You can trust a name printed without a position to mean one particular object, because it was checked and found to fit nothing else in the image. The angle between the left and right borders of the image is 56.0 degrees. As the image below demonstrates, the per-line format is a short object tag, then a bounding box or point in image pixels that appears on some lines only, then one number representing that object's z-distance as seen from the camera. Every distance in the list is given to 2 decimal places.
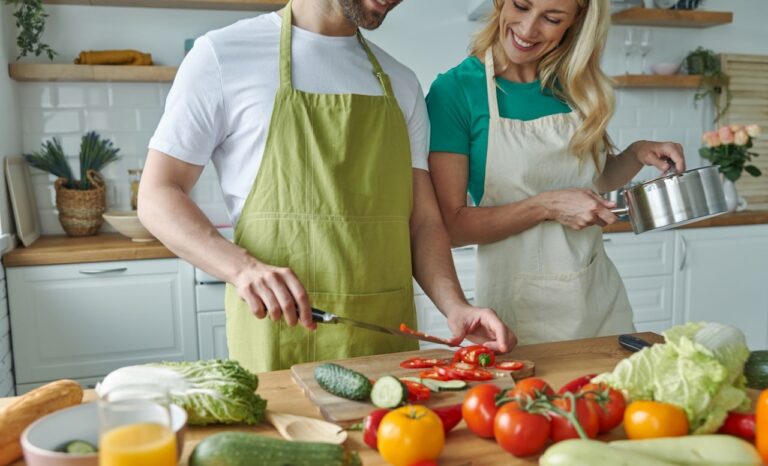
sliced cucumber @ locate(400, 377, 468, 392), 1.23
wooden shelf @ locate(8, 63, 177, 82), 3.08
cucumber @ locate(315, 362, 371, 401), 1.16
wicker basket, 3.16
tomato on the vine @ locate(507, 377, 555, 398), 1.01
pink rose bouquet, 3.55
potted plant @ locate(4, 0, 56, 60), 3.09
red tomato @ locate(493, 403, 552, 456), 0.96
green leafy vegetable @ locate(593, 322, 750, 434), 1.01
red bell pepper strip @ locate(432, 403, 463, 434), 1.06
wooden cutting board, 1.14
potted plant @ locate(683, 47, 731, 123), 3.99
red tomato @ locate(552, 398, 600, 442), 0.99
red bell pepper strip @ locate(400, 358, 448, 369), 1.34
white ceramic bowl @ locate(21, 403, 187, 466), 0.82
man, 1.45
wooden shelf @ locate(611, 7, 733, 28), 3.70
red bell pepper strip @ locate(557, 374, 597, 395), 1.14
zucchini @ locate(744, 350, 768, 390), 1.26
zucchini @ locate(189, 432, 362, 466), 0.85
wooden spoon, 1.03
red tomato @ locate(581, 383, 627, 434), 1.03
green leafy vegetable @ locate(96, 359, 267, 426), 1.06
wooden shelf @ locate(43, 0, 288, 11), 3.20
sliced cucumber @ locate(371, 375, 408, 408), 1.12
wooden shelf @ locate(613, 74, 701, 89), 3.84
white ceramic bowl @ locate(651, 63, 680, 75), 3.92
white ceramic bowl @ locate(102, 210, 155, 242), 2.95
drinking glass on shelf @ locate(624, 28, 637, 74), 3.81
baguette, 0.96
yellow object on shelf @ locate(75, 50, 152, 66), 3.18
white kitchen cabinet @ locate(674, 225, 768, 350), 3.61
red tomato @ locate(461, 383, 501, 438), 1.03
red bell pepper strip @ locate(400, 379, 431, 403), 1.18
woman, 1.77
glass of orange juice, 0.73
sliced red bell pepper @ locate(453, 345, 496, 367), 1.34
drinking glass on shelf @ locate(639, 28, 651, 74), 3.81
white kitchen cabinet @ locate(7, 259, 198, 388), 2.80
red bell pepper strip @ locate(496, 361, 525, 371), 1.33
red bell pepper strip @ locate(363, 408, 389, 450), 1.00
